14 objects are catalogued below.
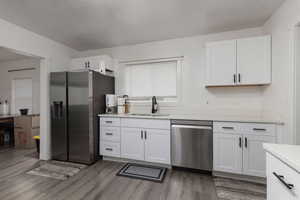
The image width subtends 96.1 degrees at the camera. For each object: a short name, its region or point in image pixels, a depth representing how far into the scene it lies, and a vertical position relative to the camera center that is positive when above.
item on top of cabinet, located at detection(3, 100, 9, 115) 4.30 -0.28
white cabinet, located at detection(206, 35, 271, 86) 2.14 +0.62
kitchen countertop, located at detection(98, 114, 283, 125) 1.88 -0.31
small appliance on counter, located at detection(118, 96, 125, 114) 3.01 -0.13
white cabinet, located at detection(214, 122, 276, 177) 1.90 -0.72
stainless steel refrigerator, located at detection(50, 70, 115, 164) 2.56 -0.29
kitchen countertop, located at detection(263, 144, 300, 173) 0.65 -0.31
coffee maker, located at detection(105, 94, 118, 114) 2.87 -0.08
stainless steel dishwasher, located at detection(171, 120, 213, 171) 2.12 -0.73
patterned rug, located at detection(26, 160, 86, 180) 2.19 -1.24
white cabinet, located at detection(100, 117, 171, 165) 2.35 -0.74
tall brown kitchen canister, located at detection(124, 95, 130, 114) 3.14 -0.15
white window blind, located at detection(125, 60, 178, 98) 3.00 +0.46
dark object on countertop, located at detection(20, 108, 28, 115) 3.76 -0.33
